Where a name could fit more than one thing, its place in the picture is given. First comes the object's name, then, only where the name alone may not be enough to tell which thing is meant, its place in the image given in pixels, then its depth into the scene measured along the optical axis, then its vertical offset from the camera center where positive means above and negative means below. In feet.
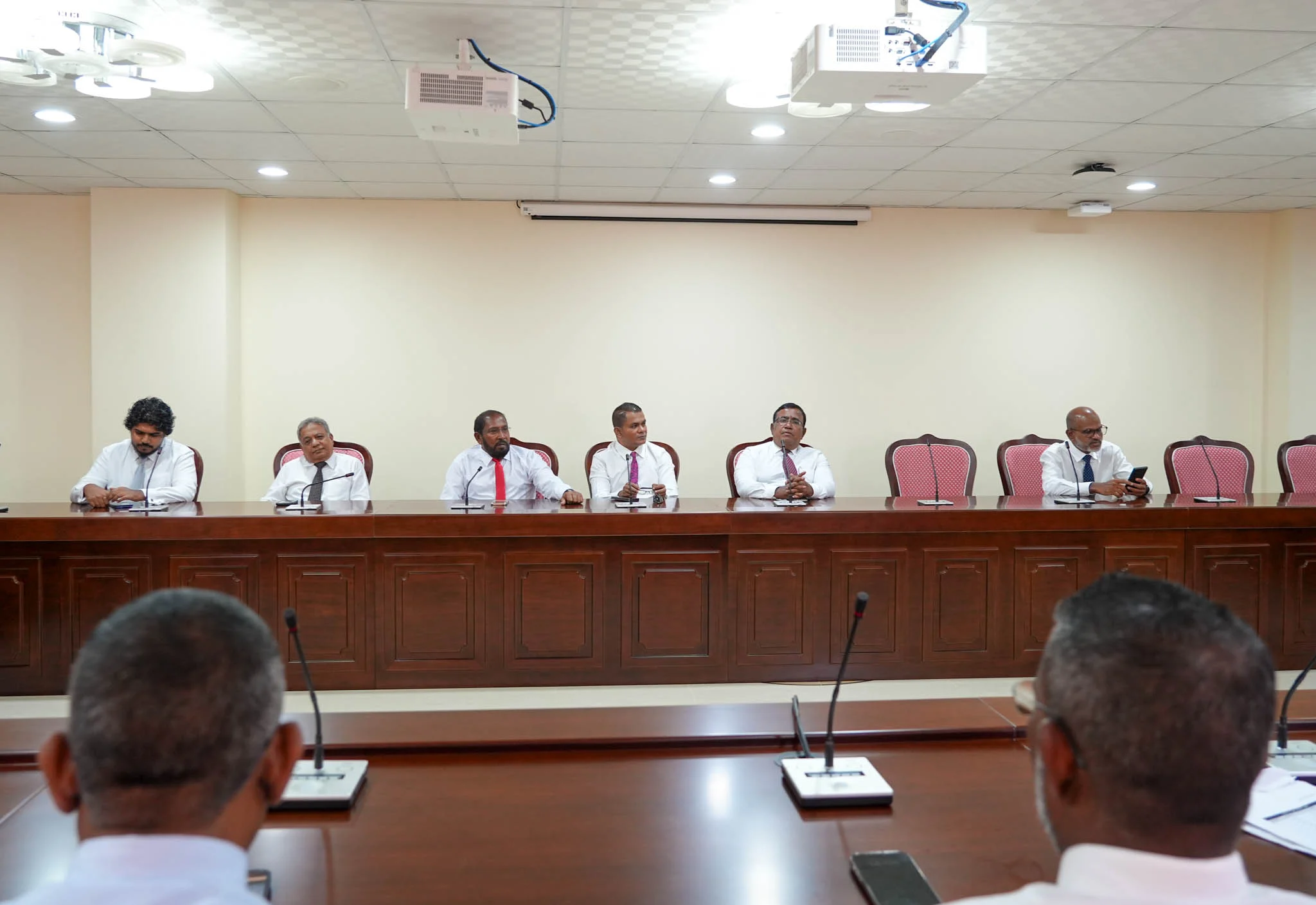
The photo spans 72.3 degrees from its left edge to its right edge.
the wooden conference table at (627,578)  12.82 -1.99
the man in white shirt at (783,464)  17.15 -0.42
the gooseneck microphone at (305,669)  4.66 -1.22
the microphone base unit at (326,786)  4.51 -1.77
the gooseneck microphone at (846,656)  4.90 -1.17
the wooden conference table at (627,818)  3.88 -1.85
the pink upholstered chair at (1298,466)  18.56 -0.46
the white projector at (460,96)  11.12 +4.32
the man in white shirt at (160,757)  2.47 -0.89
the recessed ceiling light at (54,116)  14.15 +5.21
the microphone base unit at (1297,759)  4.98 -1.80
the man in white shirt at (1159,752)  2.57 -0.90
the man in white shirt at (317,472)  15.81 -0.52
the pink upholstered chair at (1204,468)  18.37 -0.50
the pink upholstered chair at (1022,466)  18.65 -0.48
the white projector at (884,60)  10.09 +4.31
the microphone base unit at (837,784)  4.59 -1.79
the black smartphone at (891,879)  3.71 -1.87
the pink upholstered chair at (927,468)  18.44 -0.50
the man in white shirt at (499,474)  16.58 -0.58
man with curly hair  15.47 -0.34
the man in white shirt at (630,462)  16.96 -0.38
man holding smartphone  16.89 -0.35
